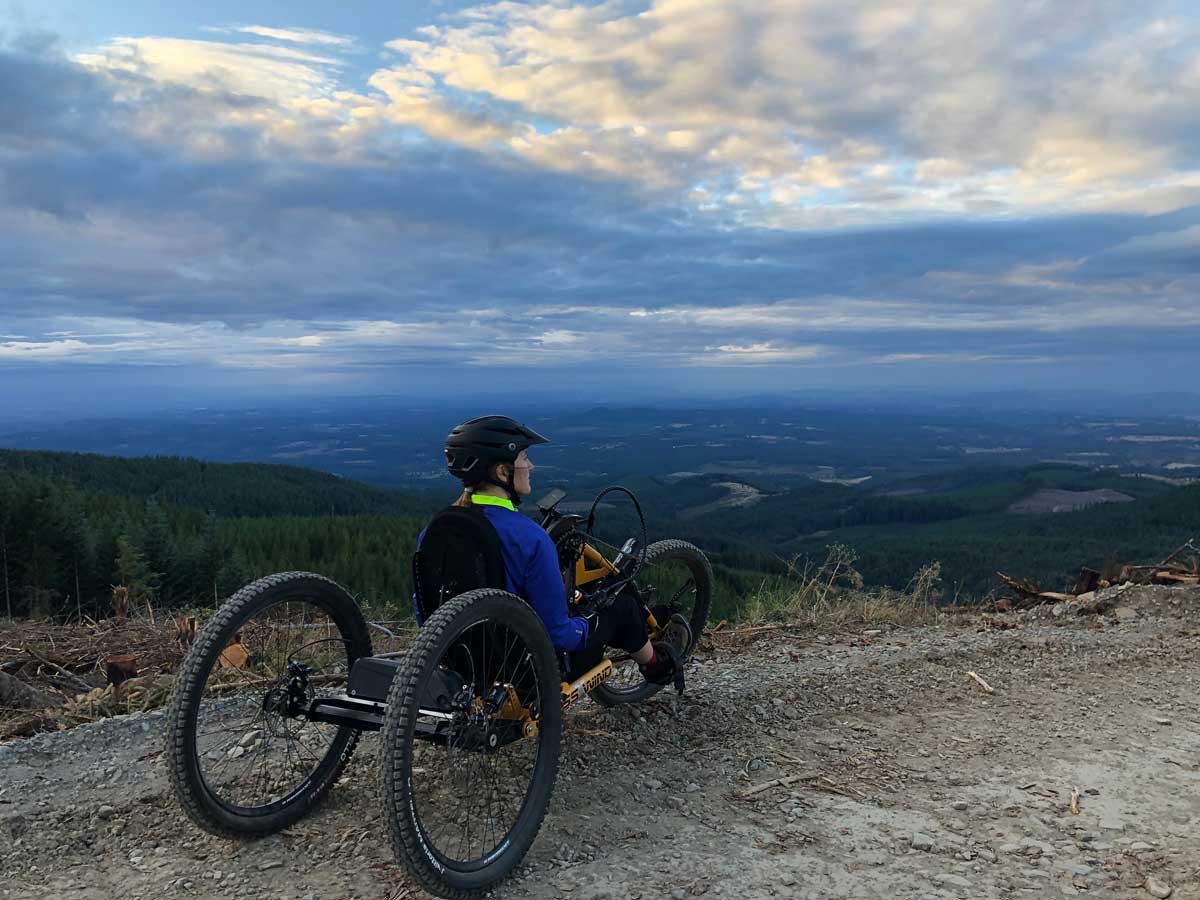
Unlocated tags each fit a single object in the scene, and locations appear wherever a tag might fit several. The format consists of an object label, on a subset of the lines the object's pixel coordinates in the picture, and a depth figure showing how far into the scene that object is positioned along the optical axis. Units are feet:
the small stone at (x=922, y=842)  12.40
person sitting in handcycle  12.89
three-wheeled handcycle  10.50
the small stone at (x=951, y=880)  11.34
